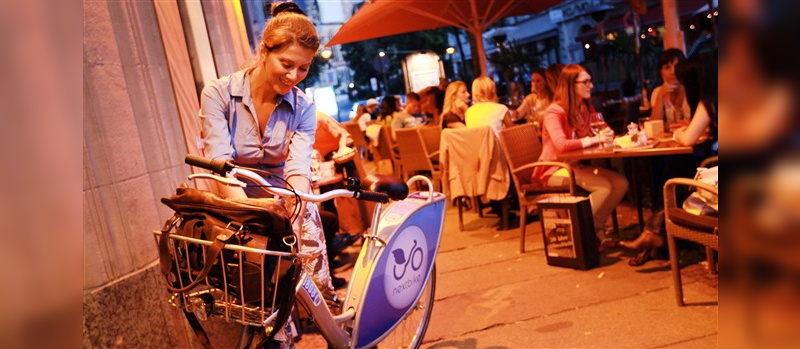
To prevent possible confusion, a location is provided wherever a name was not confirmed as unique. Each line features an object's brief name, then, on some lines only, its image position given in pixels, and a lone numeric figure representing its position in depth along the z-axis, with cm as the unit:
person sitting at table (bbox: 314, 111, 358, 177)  637
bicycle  207
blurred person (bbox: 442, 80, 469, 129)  883
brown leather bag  199
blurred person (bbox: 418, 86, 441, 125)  1144
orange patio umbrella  1093
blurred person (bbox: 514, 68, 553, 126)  862
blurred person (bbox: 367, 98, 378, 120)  1762
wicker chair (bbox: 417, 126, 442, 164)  911
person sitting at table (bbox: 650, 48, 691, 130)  671
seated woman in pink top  562
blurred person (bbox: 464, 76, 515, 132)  743
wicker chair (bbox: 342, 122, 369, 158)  1532
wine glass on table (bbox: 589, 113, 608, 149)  616
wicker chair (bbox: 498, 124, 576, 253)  584
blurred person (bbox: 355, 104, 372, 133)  1545
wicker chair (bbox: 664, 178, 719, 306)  374
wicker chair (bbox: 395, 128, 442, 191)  920
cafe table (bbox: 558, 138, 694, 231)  481
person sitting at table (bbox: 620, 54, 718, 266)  466
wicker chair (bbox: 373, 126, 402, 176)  1125
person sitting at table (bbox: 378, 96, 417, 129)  1305
